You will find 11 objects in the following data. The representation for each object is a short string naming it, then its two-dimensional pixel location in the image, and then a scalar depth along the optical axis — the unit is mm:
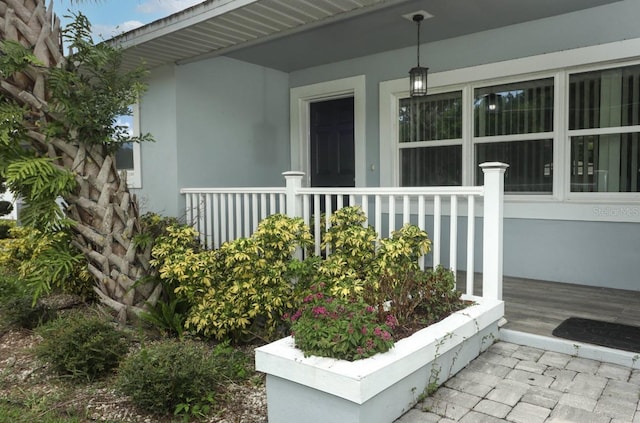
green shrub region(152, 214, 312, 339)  3381
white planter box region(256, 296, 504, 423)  2020
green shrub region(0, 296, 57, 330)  3832
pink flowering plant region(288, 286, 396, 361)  2193
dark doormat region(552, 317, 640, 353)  2902
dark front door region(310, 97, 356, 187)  6301
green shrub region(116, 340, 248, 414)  2404
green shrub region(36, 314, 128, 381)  2885
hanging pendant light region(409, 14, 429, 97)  4863
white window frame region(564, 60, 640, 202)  4176
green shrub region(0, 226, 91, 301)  3374
